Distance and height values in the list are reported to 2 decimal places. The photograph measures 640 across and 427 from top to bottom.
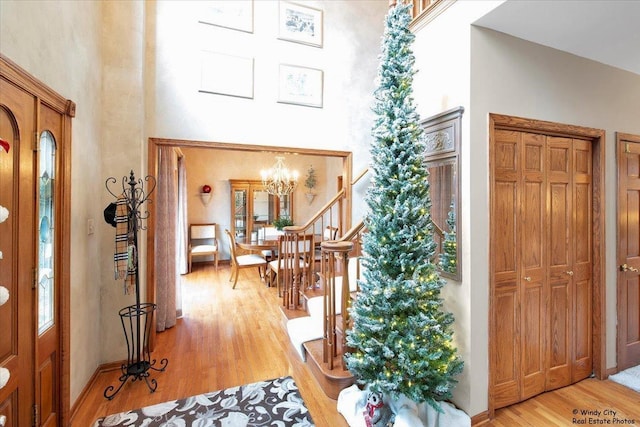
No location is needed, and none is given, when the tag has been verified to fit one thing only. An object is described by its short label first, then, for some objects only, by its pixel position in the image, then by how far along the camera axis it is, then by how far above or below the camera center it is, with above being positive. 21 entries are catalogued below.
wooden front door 1.39 -0.19
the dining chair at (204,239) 6.31 -0.57
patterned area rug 1.97 -1.45
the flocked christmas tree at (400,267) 1.77 -0.35
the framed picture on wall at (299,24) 3.30 +2.30
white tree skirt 1.78 -1.34
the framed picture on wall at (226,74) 2.99 +1.53
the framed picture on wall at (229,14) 3.02 +2.21
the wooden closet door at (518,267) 2.06 -0.41
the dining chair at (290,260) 3.50 -0.65
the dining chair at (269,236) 5.66 -0.44
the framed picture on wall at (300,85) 3.26 +1.53
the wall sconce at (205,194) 6.77 +0.51
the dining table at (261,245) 4.93 -0.54
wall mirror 2.01 +0.24
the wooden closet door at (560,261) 2.26 -0.39
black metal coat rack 2.38 -0.94
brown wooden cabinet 7.02 +0.20
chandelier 6.67 +0.86
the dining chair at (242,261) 4.94 -0.84
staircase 2.19 -1.02
